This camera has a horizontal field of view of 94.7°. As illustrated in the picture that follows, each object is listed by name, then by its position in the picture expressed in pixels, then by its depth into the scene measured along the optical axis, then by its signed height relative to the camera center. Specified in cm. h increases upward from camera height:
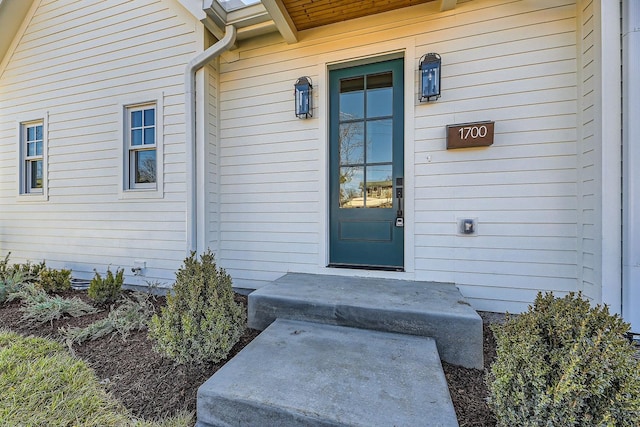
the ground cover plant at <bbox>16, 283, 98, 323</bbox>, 301 -102
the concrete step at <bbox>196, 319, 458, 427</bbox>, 139 -92
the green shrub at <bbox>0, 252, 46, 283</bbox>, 407 -85
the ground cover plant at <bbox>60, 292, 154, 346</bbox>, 262 -106
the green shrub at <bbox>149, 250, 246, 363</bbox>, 209 -80
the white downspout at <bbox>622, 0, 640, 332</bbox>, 213 +33
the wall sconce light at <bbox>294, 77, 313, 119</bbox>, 329 +132
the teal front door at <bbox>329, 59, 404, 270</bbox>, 316 +53
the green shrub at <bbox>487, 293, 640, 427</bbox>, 117 -66
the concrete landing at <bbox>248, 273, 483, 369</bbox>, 206 -73
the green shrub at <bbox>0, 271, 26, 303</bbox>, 360 -93
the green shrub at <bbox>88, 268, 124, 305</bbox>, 338 -90
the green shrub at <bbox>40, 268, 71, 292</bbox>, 379 -89
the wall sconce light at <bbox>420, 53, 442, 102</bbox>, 284 +135
